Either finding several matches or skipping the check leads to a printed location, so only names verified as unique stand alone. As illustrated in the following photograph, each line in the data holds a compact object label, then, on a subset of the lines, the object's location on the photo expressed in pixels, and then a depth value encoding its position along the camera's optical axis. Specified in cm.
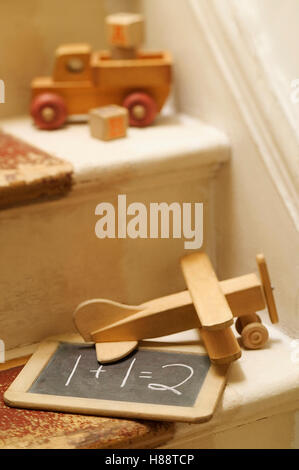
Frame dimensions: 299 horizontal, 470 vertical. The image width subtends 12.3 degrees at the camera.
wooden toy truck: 171
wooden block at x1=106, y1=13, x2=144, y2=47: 170
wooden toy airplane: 154
